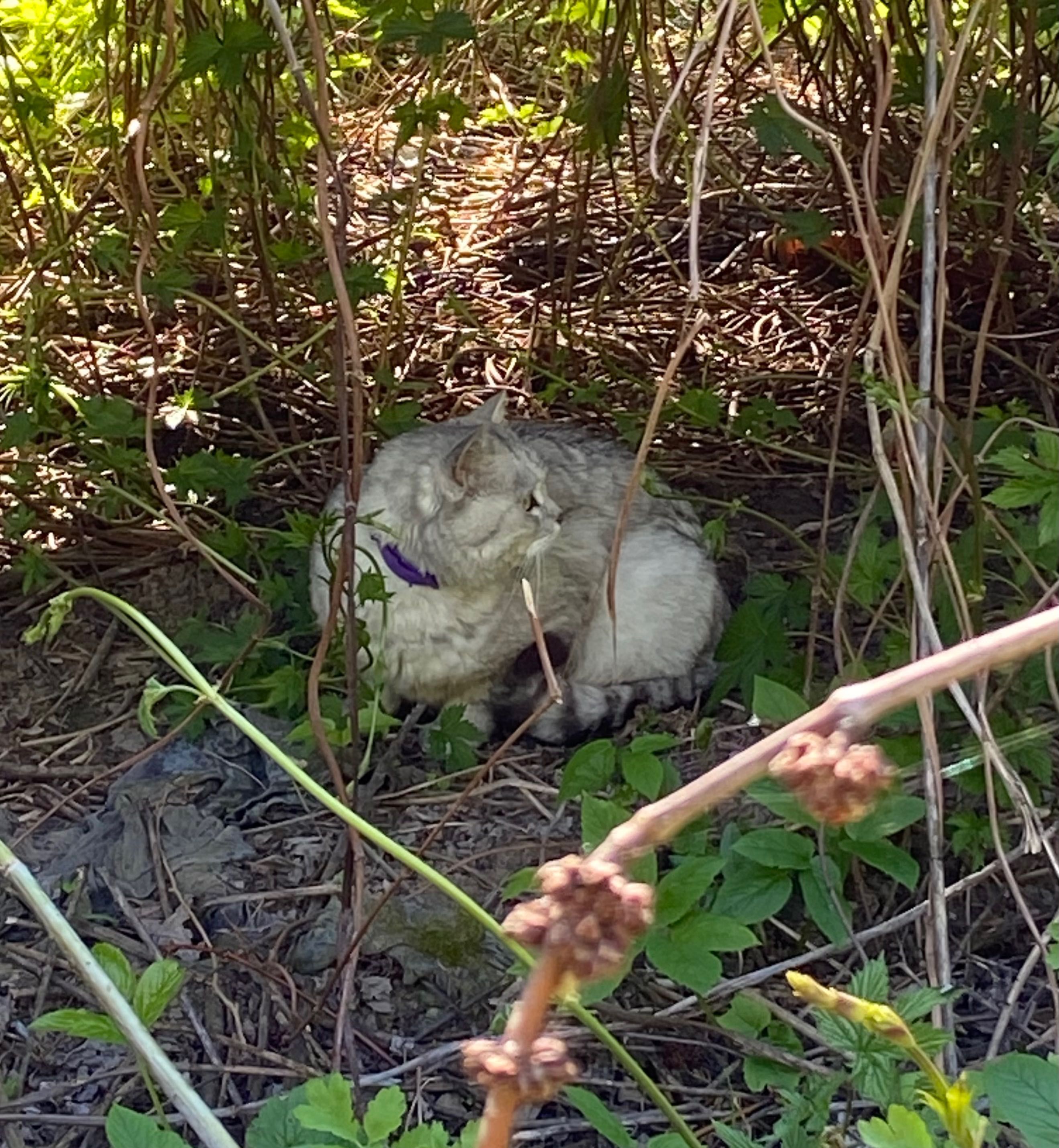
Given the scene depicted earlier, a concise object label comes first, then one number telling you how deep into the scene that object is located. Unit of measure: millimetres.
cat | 2949
